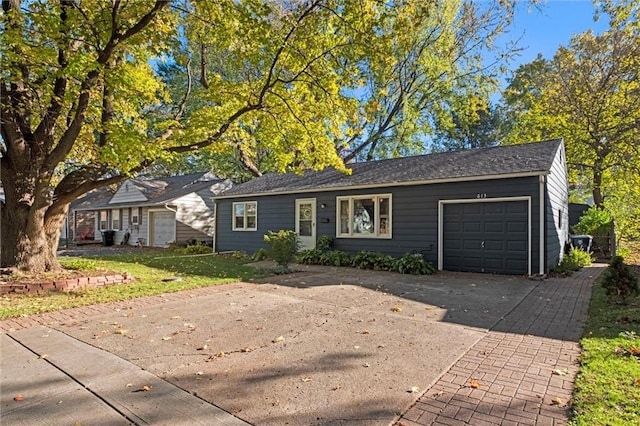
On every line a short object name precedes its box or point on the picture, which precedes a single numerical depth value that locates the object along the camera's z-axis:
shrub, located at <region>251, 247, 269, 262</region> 14.30
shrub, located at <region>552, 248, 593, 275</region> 10.41
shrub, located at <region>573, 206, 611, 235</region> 14.90
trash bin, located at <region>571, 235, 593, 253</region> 14.09
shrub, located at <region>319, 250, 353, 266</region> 12.26
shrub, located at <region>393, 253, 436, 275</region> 10.43
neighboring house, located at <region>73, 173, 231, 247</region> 20.69
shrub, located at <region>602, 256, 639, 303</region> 6.31
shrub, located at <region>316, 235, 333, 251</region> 13.35
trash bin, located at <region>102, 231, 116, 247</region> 23.22
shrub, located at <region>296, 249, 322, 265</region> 13.03
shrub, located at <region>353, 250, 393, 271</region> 11.35
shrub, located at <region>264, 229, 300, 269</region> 10.67
